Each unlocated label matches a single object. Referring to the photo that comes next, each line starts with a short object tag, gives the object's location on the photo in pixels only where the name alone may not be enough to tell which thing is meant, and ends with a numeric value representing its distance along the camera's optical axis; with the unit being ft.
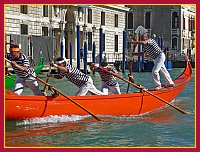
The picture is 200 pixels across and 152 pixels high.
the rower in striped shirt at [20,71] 45.19
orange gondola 43.39
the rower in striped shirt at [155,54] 56.18
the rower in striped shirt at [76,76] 45.57
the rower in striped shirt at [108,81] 51.29
